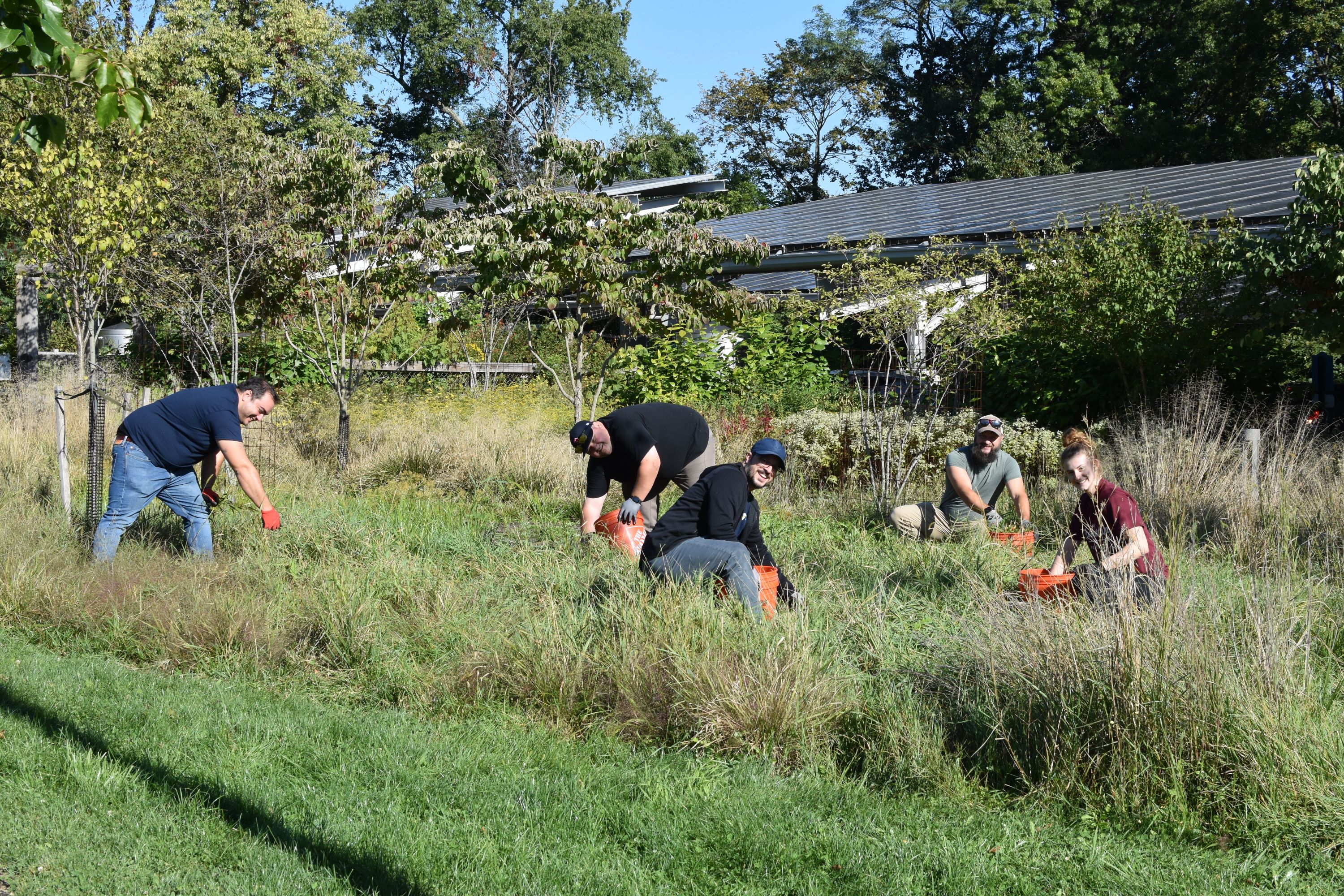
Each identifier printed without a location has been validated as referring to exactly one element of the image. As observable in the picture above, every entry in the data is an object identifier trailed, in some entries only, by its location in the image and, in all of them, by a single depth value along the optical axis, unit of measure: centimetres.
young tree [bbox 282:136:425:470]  1125
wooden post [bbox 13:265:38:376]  2078
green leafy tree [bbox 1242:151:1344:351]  1048
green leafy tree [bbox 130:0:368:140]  2547
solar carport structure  1686
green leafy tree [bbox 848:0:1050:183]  3719
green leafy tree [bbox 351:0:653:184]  3978
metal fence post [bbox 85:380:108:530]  808
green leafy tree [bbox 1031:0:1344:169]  2530
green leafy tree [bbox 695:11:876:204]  4138
